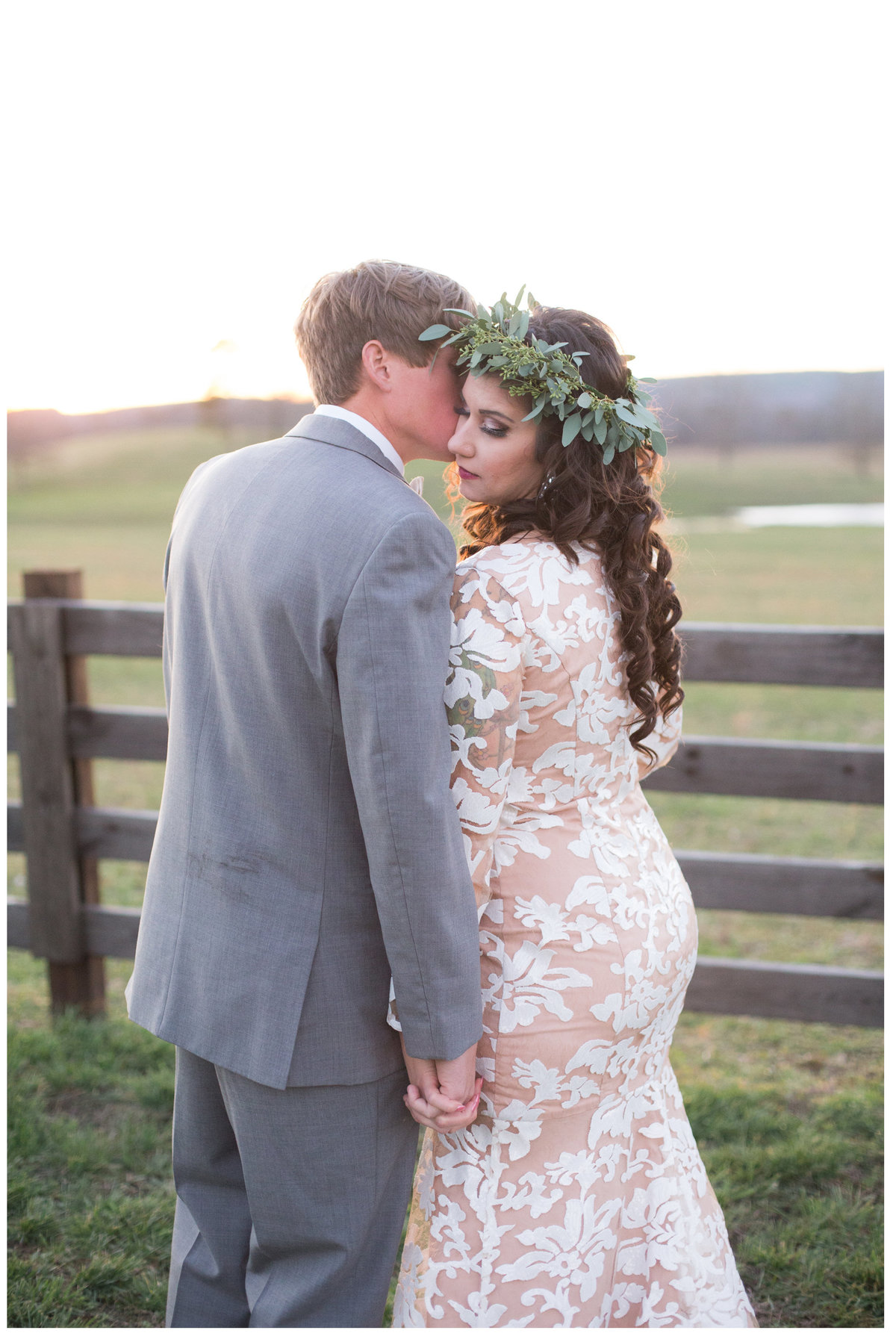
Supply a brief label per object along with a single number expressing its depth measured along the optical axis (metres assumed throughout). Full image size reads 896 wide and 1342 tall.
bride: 1.86
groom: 1.67
